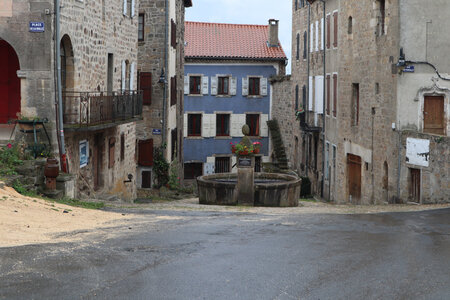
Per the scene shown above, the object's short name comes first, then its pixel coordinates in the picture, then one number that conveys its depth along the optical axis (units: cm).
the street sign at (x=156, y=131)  3098
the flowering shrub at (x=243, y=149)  2194
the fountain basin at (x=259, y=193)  2197
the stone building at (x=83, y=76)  1583
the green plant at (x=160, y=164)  3105
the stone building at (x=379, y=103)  2148
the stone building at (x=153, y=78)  3052
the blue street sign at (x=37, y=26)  1574
